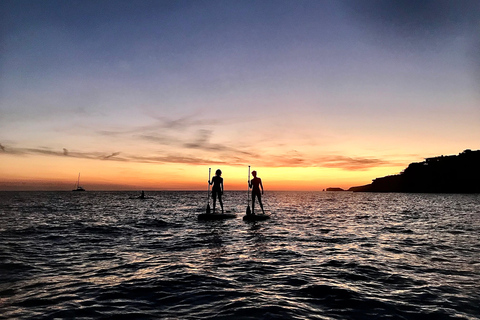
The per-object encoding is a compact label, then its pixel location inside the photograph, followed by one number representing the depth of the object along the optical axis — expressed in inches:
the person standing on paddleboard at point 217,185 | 954.0
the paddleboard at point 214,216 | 920.9
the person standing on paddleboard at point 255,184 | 948.8
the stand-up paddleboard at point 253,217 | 895.1
